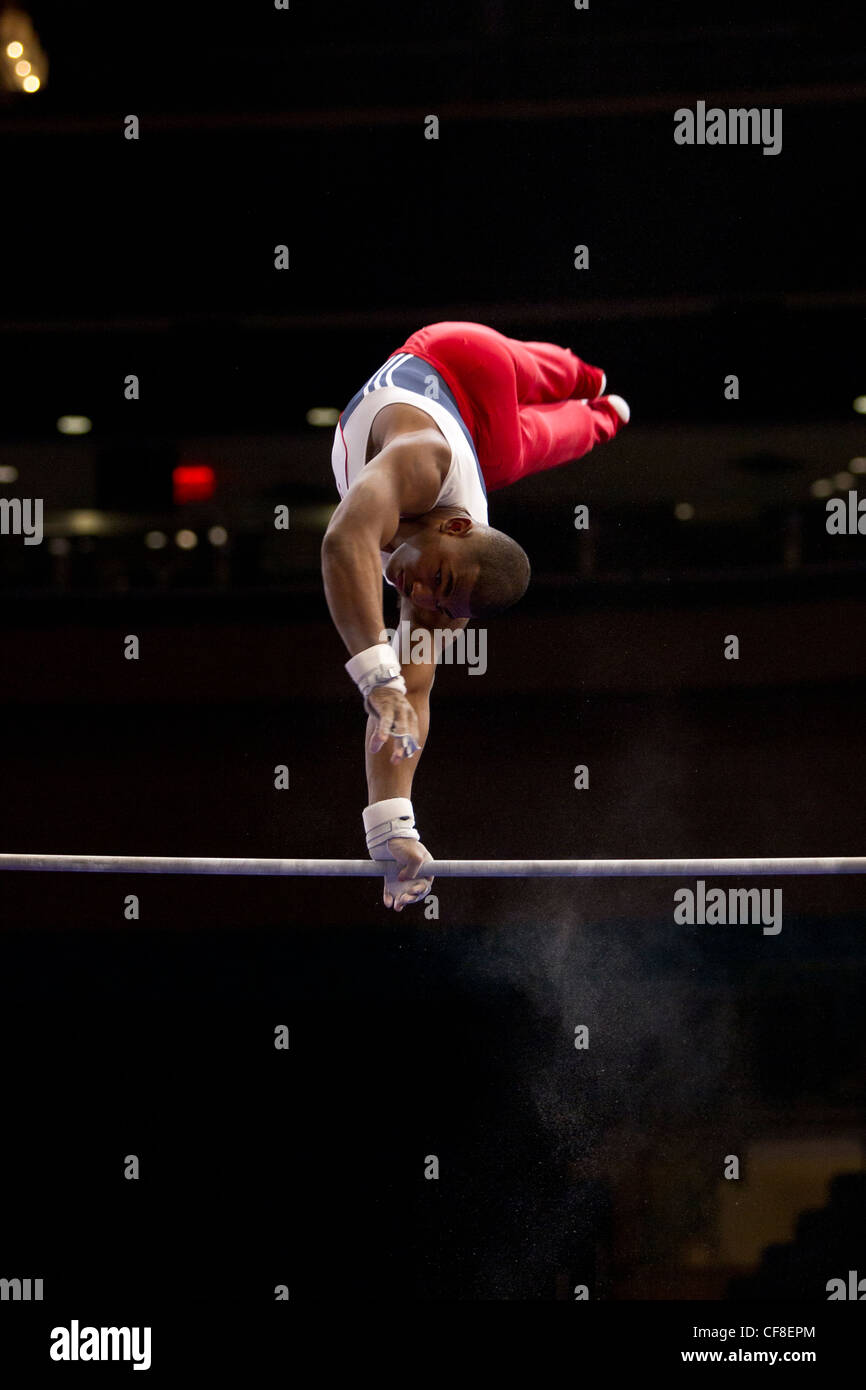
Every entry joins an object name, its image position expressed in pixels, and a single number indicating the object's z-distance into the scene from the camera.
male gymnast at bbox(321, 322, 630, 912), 4.79
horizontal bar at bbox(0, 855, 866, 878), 5.43
